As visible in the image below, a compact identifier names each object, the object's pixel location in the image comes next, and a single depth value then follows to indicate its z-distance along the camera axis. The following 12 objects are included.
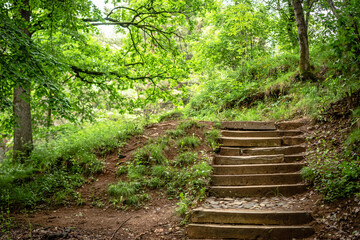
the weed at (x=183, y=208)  4.64
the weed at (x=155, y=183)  5.91
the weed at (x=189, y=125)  7.71
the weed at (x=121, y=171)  6.48
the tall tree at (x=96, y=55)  4.95
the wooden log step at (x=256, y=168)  5.58
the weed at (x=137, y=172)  6.16
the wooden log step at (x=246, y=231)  3.81
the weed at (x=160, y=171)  6.06
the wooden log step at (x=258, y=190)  4.96
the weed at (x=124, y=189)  5.66
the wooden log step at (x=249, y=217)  4.03
